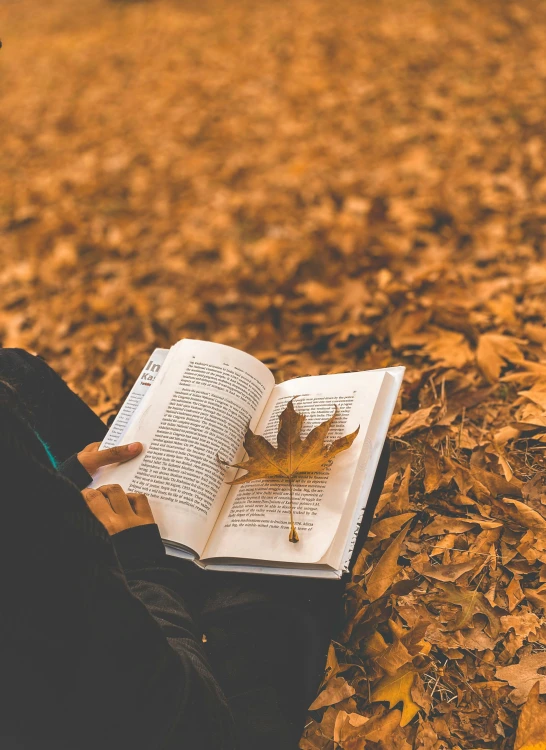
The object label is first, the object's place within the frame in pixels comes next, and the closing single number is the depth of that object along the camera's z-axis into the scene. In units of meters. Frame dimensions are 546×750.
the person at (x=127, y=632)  0.73
